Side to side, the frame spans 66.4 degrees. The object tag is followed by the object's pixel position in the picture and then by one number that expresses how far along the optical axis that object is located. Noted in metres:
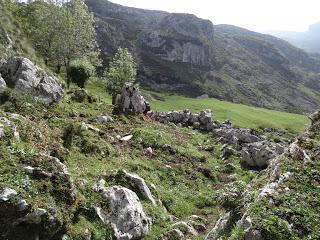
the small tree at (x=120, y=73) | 51.41
